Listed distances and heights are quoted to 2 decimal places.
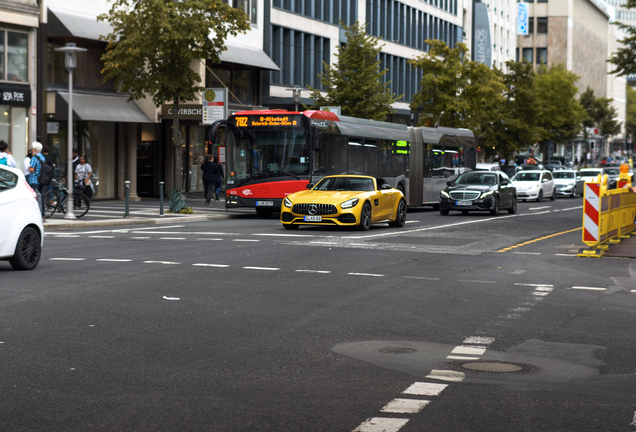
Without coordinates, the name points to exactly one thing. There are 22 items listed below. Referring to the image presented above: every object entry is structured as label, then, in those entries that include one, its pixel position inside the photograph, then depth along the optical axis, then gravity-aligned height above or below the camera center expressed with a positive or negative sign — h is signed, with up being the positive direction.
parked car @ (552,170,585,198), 51.81 -0.63
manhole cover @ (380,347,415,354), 7.22 -1.42
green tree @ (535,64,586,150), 79.31 +6.56
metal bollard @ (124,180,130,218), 24.23 -0.90
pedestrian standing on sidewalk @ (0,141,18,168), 20.64 +0.29
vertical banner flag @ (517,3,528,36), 108.81 +18.56
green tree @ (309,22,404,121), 44.72 +4.24
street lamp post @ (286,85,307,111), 37.06 +3.07
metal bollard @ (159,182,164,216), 25.98 -0.89
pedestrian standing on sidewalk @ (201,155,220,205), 33.69 -0.15
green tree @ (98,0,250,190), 26.41 +3.69
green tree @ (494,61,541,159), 65.44 +4.18
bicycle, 24.50 -0.92
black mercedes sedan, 29.50 -0.72
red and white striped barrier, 16.50 -0.73
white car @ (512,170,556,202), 44.06 -0.63
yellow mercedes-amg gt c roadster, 20.77 -0.76
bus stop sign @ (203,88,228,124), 30.98 +2.21
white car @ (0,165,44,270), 12.01 -0.72
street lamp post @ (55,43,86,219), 23.67 +1.39
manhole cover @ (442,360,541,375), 6.57 -1.43
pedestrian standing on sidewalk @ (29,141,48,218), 22.23 -0.02
